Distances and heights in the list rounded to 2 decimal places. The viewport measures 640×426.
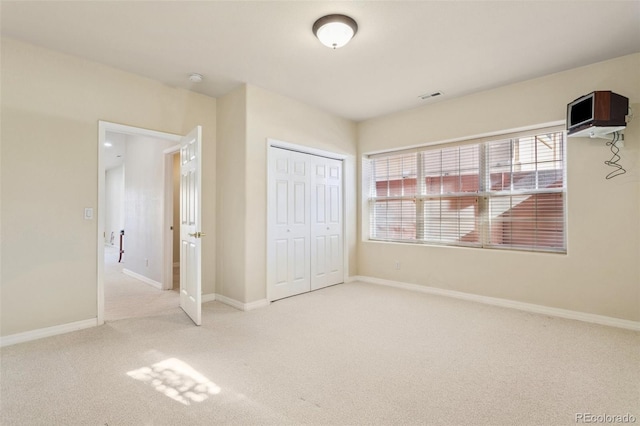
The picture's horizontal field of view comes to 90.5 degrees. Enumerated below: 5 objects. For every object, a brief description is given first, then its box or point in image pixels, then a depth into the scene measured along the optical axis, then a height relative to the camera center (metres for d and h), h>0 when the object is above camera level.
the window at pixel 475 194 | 3.76 +0.29
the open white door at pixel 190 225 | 3.32 -0.10
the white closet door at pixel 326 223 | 4.77 -0.12
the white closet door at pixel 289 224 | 4.18 -0.12
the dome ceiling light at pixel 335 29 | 2.49 +1.50
